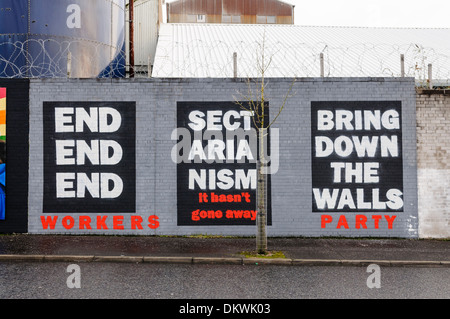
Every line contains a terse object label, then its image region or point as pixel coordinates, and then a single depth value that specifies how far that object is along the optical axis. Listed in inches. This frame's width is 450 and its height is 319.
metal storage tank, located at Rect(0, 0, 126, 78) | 486.3
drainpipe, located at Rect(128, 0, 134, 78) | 542.7
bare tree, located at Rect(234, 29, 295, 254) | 362.6
